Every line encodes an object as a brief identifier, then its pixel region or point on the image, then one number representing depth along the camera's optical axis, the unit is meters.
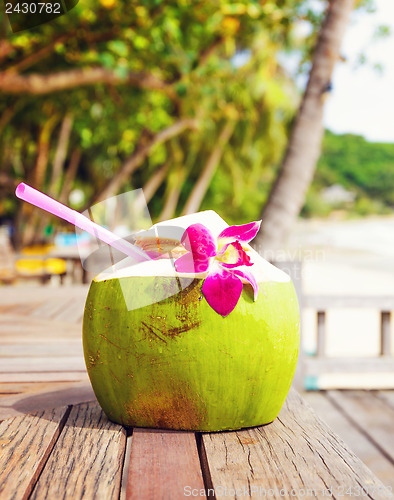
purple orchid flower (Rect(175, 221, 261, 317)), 0.51
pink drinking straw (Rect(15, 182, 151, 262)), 0.51
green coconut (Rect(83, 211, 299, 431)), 0.51
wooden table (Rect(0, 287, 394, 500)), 0.45
